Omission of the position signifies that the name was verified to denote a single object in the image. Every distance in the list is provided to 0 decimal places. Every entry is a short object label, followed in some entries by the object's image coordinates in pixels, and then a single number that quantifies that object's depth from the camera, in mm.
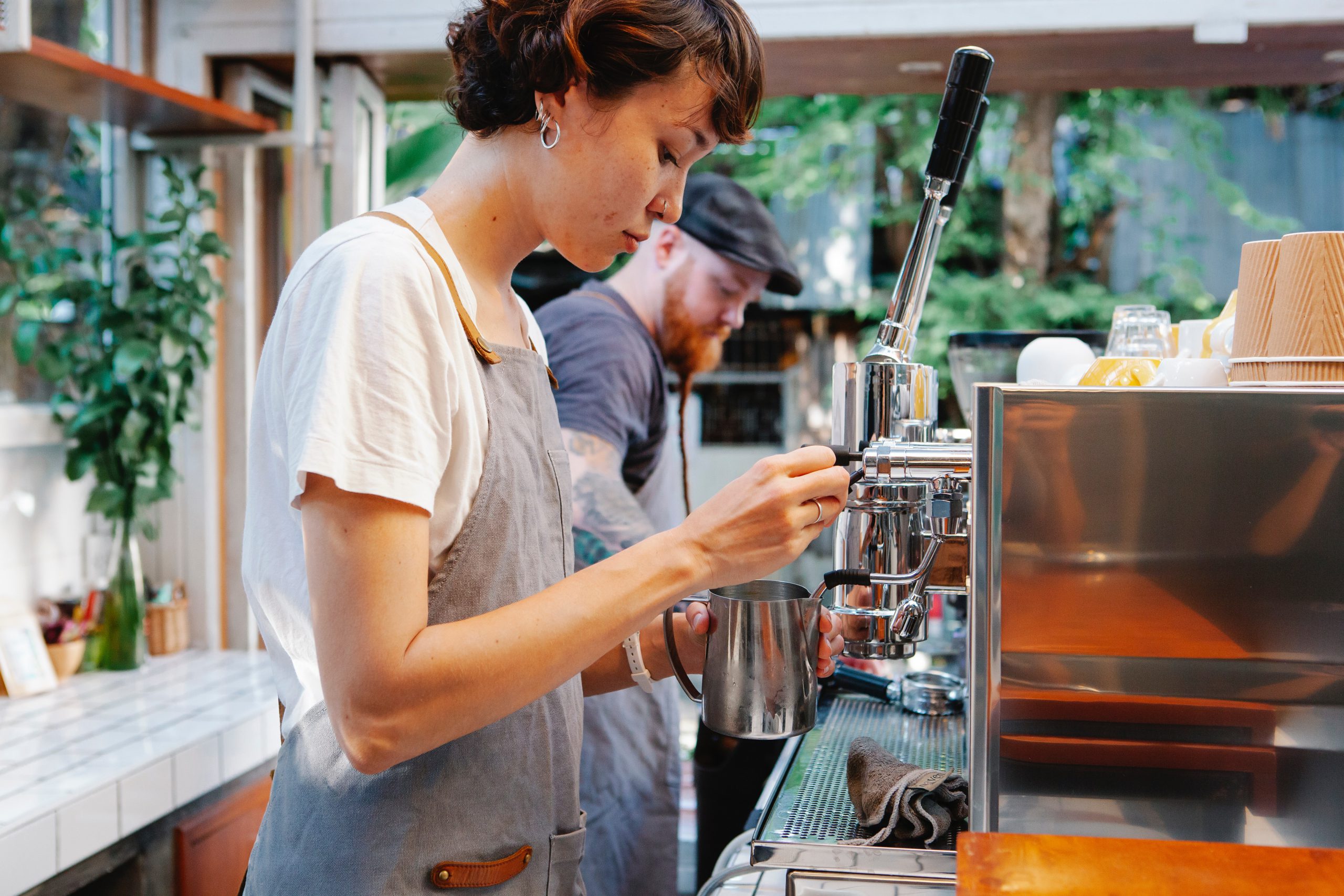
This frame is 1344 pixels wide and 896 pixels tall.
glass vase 2086
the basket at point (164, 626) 2240
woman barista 689
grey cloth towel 850
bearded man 1571
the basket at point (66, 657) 1987
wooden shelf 1728
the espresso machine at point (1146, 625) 776
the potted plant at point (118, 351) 2035
